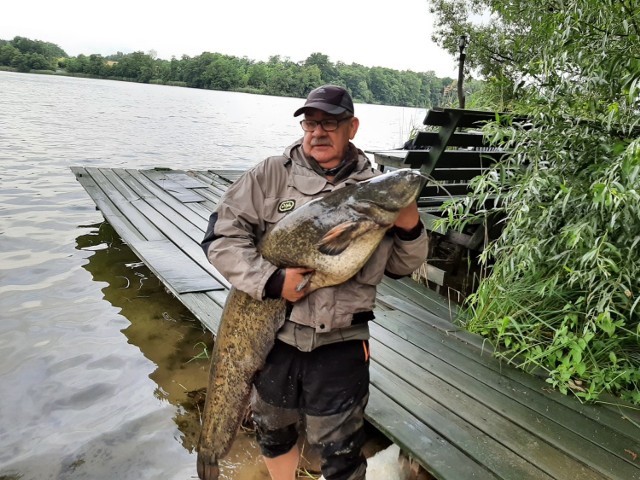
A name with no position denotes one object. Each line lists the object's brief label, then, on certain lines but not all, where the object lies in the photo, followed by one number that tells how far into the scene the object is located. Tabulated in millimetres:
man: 1887
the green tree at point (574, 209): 2717
